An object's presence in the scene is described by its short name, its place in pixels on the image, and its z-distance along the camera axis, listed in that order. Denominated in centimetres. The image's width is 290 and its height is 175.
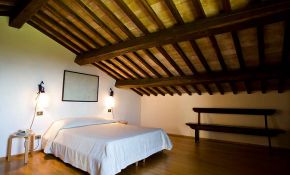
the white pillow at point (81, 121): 367
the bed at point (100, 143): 251
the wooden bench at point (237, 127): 403
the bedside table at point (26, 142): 309
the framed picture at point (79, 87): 434
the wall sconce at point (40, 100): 377
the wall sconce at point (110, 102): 533
